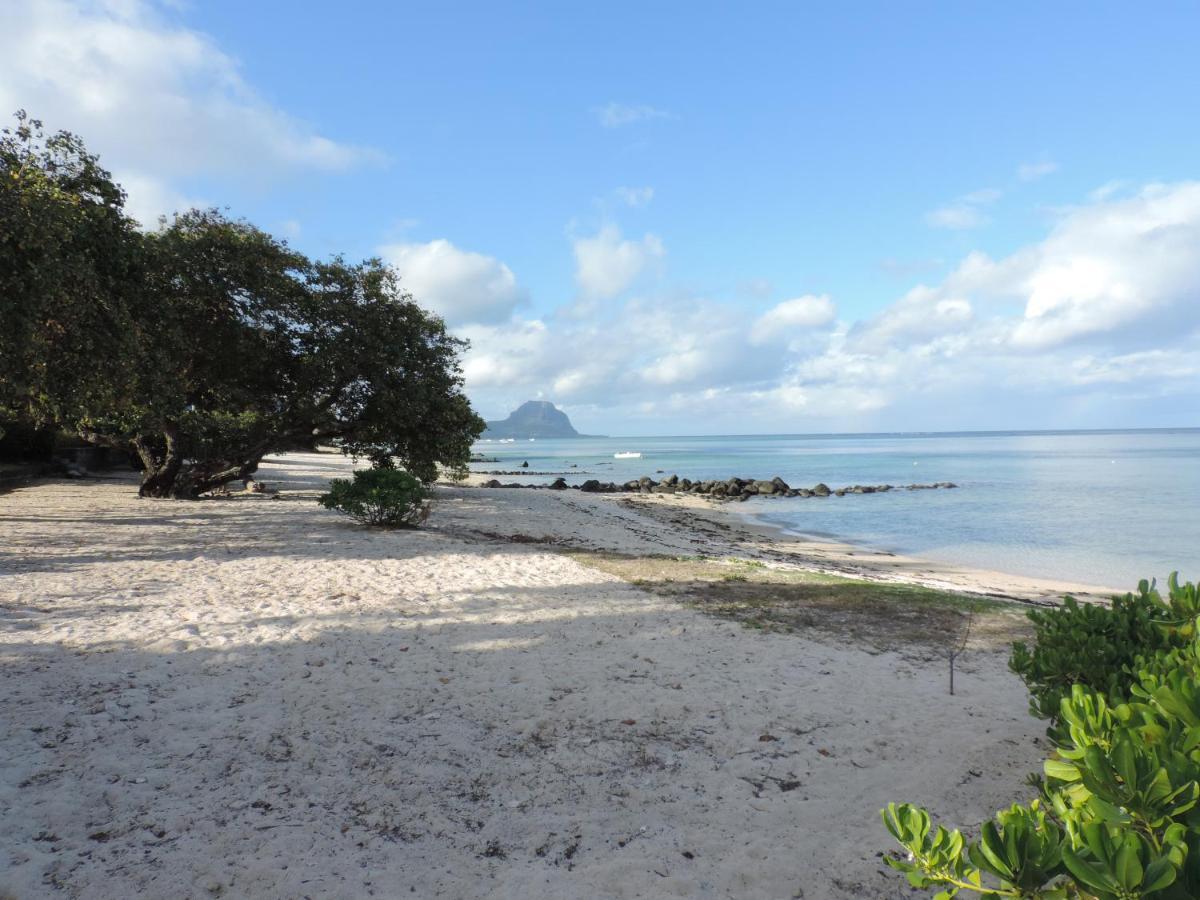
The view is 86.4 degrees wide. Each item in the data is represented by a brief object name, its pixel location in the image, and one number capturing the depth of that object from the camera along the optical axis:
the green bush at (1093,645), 4.05
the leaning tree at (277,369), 15.76
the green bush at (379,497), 14.22
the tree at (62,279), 9.91
